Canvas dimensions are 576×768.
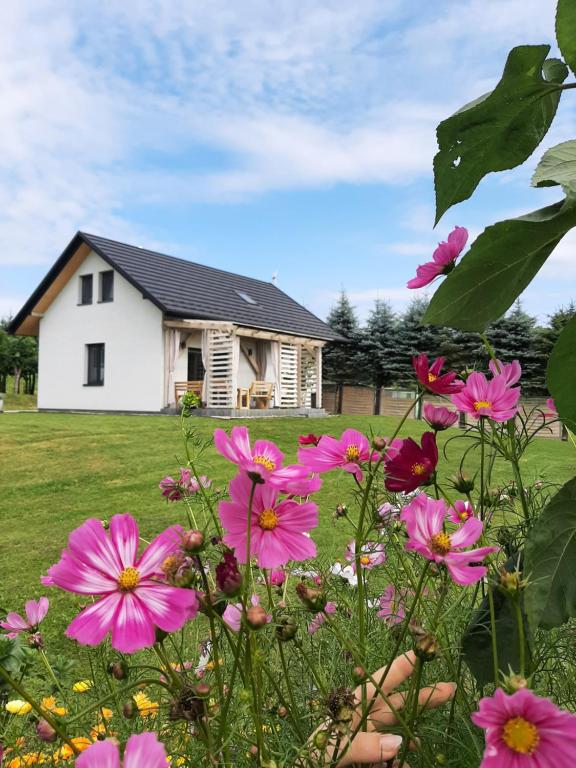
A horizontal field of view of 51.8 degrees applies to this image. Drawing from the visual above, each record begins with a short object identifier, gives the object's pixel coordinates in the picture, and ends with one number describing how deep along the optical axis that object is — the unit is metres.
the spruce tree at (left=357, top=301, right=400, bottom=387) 23.31
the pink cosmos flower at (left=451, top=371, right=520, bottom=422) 0.68
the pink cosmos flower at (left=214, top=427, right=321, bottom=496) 0.49
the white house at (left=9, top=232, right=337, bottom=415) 14.54
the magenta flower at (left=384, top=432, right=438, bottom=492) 0.67
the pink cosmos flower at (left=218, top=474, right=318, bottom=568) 0.51
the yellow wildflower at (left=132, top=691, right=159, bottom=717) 0.93
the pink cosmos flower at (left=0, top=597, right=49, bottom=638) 0.94
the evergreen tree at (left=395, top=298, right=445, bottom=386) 22.89
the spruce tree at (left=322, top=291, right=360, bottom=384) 23.89
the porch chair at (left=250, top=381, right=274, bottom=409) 14.68
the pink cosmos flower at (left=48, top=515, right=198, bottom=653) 0.42
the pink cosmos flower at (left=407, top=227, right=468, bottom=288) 0.83
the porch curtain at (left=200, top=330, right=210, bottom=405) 14.12
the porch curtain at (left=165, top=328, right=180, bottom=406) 14.75
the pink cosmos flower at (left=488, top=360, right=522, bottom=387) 0.73
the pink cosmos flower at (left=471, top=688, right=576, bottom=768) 0.35
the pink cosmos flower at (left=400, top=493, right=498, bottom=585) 0.47
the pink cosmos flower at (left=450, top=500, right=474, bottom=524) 0.83
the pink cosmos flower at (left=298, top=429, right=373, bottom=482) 0.66
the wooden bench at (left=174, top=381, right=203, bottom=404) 13.95
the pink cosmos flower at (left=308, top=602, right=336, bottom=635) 0.94
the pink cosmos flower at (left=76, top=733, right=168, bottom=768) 0.41
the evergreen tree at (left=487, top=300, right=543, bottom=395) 21.16
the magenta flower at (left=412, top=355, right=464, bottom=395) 0.64
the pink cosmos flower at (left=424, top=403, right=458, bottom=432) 0.79
